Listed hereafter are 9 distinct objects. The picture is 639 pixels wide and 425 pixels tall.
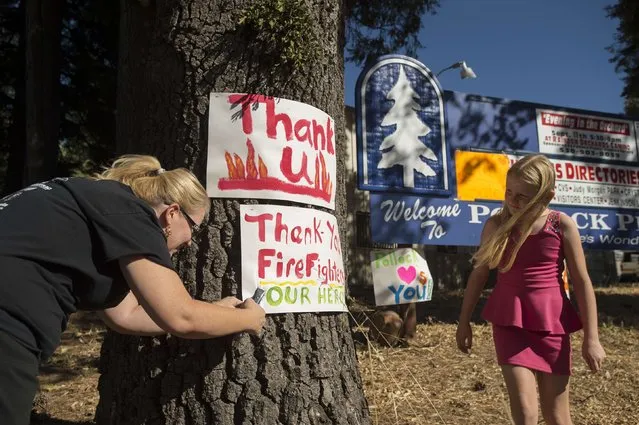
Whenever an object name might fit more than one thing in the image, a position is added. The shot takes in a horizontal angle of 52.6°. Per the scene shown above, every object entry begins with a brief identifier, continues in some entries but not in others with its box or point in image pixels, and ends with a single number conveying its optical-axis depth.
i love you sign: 6.21
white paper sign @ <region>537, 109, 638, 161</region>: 8.25
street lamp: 10.73
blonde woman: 1.67
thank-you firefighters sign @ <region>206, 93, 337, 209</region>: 2.69
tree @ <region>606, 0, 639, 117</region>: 11.98
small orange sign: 7.40
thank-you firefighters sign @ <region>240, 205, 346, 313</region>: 2.64
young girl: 2.91
